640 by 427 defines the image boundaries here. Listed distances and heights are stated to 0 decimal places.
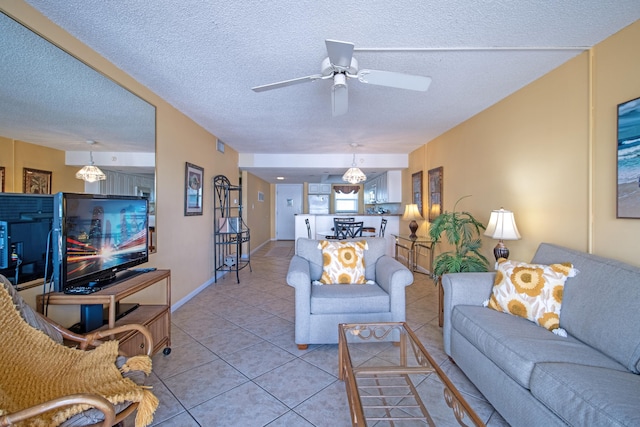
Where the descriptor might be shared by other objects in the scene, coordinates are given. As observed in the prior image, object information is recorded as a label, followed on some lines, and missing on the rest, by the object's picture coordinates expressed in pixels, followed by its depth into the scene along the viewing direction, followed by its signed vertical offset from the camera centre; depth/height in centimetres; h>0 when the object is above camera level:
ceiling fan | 162 +86
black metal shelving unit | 414 -26
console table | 406 -61
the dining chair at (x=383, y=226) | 536 -30
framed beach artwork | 157 +32
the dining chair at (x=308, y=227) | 576 -34
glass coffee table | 109 -106
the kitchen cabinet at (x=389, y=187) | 584 +57
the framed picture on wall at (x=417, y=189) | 480 +42
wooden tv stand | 147 -68
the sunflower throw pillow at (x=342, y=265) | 247 -51
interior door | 914 +16
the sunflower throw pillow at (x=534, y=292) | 159 -51
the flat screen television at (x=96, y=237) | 141 -17
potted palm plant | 229 -35
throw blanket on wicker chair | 92 -66
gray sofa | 100 -68
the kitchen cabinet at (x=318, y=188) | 889 +80
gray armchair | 210 -77
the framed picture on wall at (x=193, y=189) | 319 +28
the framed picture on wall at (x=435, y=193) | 405 +31
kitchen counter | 543 -8
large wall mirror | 140 +62
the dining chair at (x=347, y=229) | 466 -31
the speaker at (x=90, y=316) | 156 -64
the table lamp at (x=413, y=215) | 436 -6
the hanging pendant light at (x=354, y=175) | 489 +69
